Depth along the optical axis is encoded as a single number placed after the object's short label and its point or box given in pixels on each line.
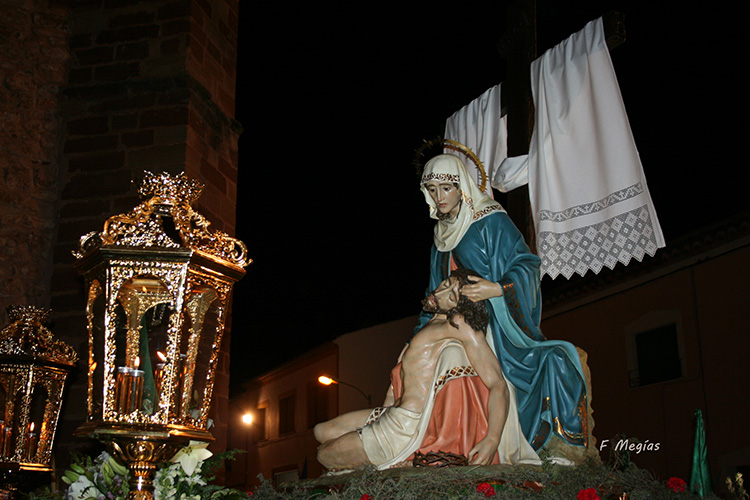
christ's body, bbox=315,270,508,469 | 3.92
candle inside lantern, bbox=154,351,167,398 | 3.26
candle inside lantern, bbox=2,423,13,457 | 5.06
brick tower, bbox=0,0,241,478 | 6.94
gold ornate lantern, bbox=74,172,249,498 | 3.14
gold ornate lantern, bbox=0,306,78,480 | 5.18
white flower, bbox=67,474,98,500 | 3.11
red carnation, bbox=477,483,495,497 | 3.20
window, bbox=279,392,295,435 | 23.83
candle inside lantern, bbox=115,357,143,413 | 3.19
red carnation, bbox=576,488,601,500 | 3.14
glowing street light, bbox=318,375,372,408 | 16.81
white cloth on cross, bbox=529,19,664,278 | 5.34
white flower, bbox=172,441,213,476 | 3.15
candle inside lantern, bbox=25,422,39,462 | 5.21
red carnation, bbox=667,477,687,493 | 3.63
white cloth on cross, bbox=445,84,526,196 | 6.39
